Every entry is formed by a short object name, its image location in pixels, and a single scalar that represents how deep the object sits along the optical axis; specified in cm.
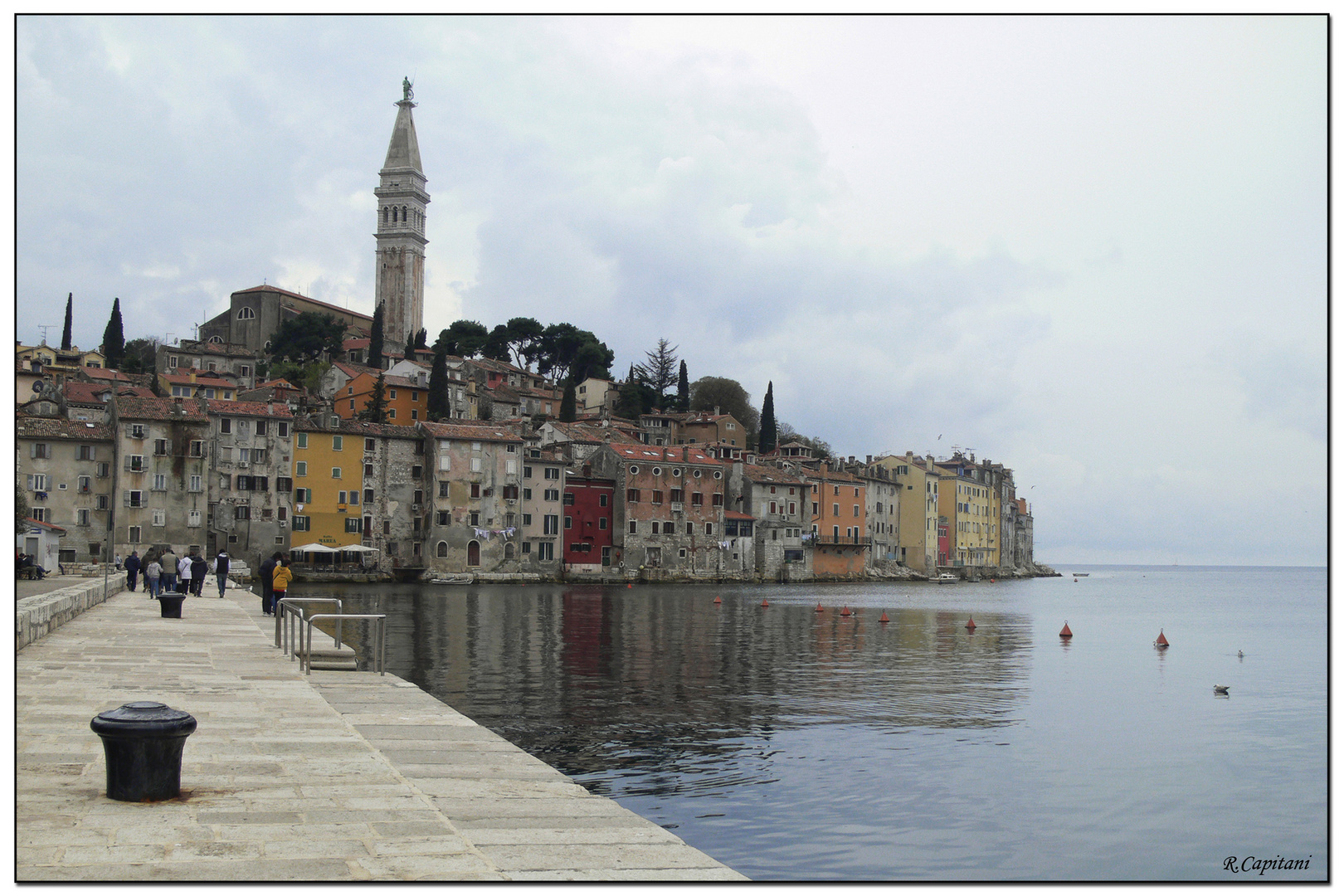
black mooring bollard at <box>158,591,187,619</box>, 2455
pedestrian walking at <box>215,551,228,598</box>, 3888
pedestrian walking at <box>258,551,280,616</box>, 2810
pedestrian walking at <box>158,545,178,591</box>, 3112
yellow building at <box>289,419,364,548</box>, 7612
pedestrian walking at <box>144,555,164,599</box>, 3306
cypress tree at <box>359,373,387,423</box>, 9375
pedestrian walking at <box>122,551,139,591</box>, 3878
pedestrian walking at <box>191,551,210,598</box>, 3738
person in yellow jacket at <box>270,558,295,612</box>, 2555
